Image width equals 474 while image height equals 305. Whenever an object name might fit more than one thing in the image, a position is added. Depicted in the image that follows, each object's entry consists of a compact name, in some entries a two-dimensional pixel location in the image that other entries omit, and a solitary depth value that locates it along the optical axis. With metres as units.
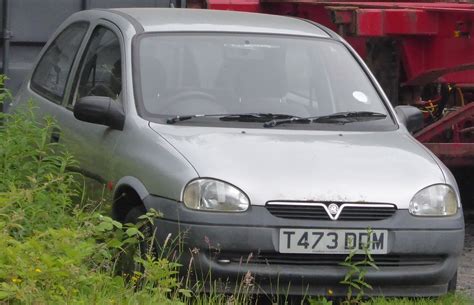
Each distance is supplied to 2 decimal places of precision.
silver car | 12.39
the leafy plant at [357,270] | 12.41
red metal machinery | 19.27
